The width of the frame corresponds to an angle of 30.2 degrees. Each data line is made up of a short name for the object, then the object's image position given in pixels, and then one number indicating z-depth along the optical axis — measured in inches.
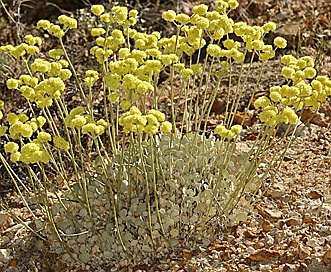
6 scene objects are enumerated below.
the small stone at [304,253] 116.9
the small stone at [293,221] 126.7
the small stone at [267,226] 126.6
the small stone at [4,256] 132.6
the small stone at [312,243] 119.6
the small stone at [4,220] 143.1
